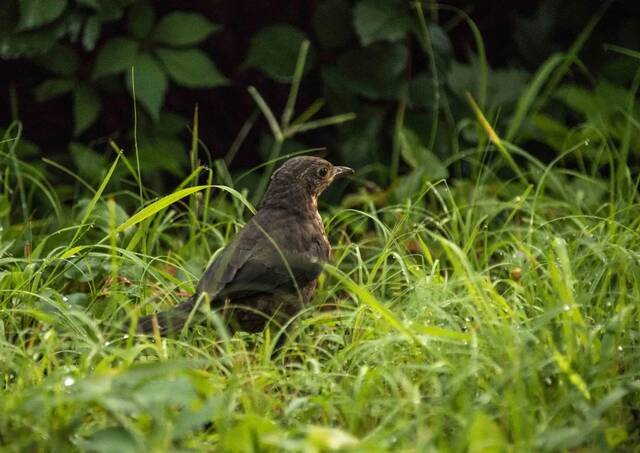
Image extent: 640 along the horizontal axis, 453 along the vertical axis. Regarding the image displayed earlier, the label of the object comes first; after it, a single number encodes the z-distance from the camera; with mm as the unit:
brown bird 7047
